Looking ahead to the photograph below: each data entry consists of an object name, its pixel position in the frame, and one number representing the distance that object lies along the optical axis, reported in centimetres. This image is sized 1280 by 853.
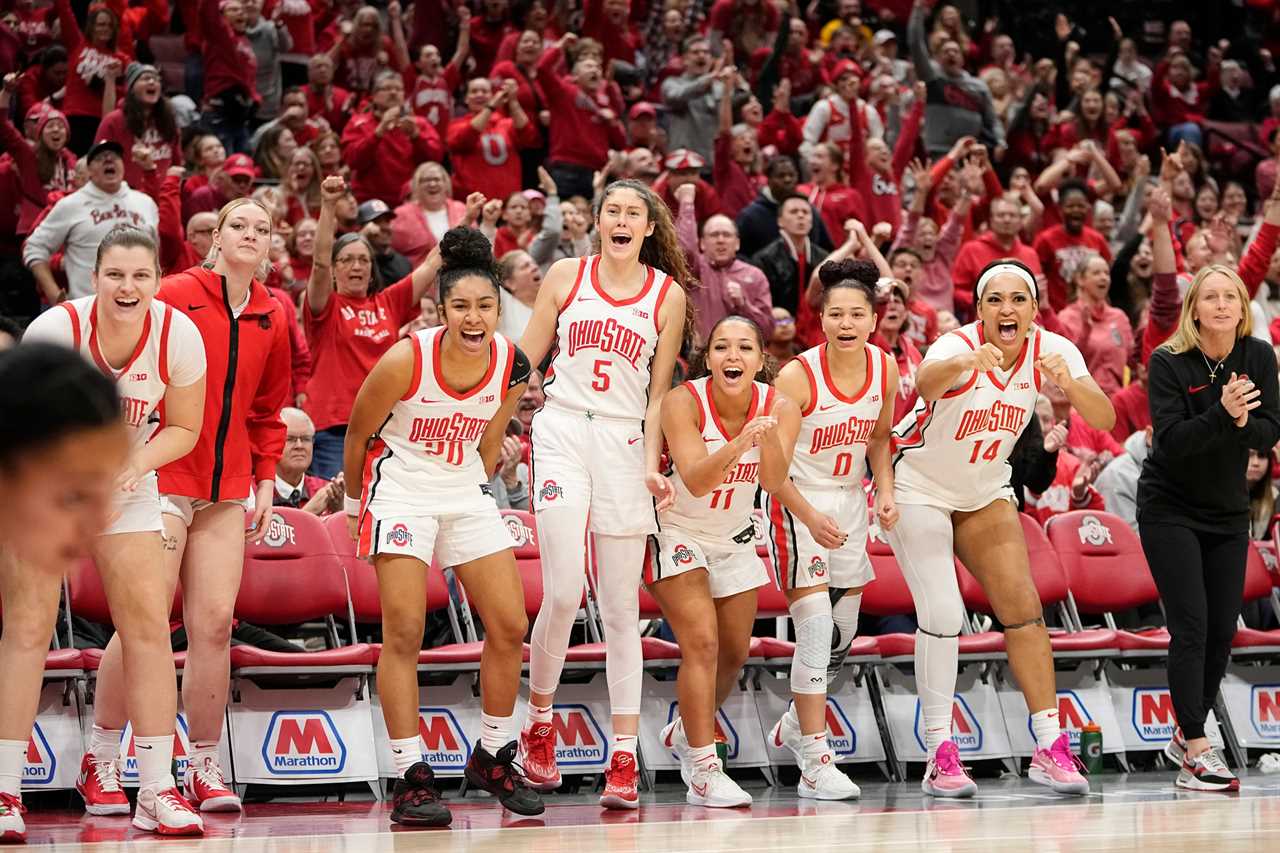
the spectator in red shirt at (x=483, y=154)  2528
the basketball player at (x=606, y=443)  1244
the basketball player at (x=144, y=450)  1098
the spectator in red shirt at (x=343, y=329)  1783
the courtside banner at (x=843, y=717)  1501
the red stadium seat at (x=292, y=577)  1406
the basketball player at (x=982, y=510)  1370
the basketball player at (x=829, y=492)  1360
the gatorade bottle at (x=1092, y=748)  1538
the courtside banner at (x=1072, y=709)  1544
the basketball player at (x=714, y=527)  1280
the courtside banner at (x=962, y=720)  1522
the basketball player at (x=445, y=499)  1180
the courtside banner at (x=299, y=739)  1340
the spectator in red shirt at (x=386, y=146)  2456
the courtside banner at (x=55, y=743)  1305
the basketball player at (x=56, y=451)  406
